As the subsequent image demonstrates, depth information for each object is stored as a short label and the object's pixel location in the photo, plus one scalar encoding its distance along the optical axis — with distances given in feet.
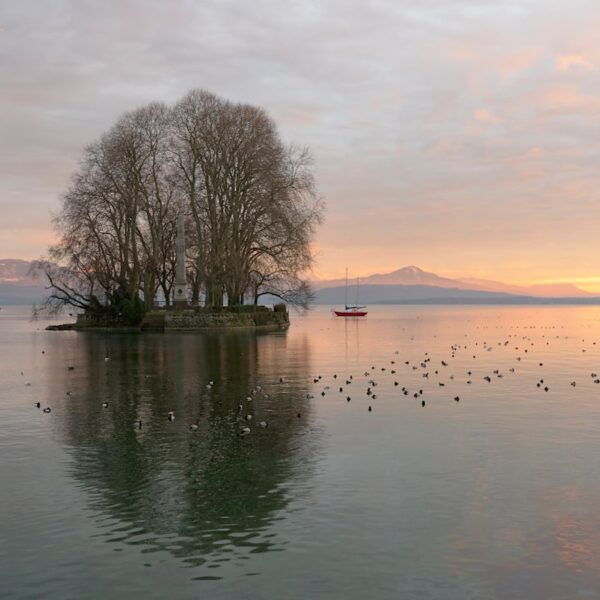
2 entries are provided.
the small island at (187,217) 222.89
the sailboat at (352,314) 502.38
